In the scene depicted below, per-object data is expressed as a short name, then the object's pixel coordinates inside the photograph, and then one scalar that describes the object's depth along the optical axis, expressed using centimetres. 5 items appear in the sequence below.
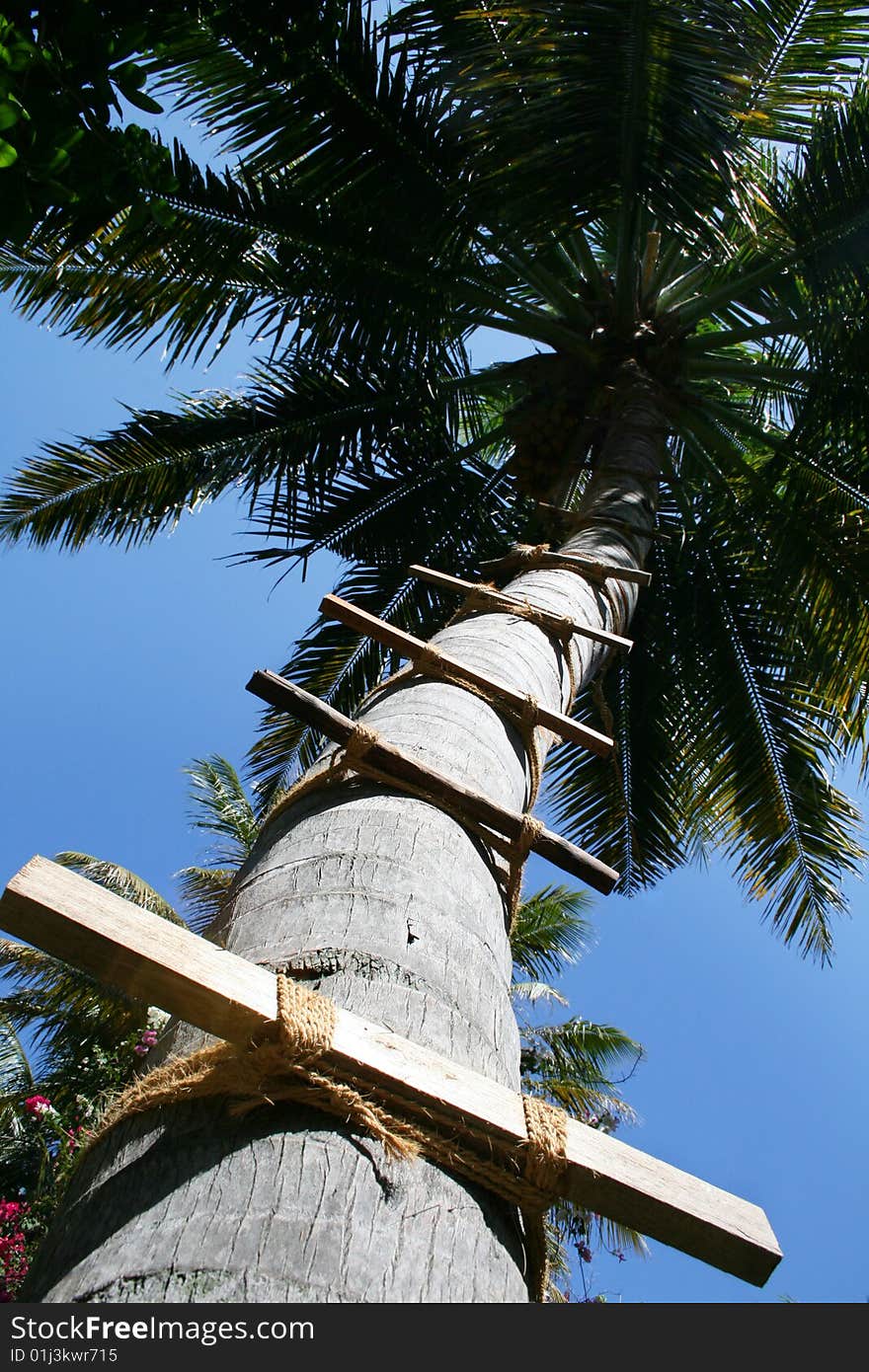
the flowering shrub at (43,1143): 682
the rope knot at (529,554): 404
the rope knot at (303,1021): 127
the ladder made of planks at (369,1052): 127
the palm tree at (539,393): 380
